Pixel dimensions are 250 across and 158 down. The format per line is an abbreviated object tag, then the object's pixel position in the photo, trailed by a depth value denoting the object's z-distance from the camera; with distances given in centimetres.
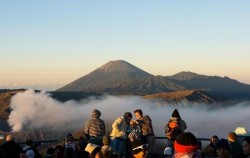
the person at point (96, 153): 777
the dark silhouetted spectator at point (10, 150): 1102
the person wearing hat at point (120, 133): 1360
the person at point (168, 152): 1087
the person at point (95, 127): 1440
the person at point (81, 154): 831
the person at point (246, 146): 870
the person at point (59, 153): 969
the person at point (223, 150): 750
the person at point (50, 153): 1127
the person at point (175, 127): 1266
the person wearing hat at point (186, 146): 541
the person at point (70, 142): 1332
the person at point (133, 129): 1357
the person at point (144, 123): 1412
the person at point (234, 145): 1049
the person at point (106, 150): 770
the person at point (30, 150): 1179
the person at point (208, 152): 864
